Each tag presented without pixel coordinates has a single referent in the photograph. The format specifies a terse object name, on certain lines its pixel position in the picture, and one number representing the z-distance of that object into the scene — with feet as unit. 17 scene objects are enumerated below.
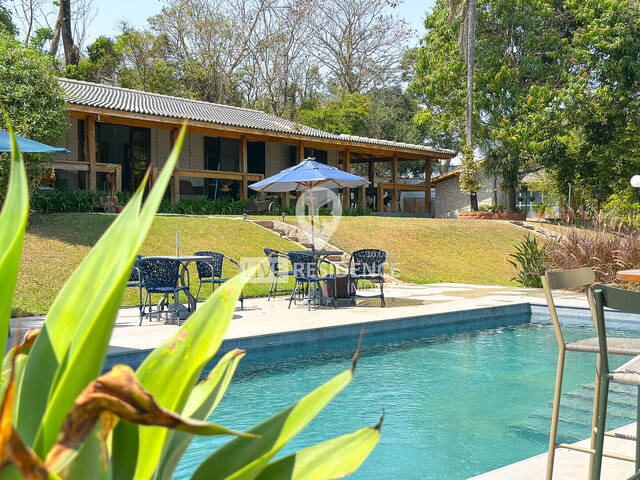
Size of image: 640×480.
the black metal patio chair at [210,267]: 31.05
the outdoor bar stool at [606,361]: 7.49
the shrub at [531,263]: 44.60
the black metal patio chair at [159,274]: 27.81
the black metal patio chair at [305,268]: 33.32
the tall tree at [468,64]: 80.89
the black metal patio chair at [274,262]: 36.11
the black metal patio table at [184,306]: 28.17
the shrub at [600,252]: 38.52
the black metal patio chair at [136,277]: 27.76
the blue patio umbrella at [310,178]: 38.27
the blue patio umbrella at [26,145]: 23.00
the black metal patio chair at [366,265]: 34.47
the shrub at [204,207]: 61.98
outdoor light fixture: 37.19
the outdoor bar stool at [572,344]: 9.35
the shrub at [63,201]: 48.47
